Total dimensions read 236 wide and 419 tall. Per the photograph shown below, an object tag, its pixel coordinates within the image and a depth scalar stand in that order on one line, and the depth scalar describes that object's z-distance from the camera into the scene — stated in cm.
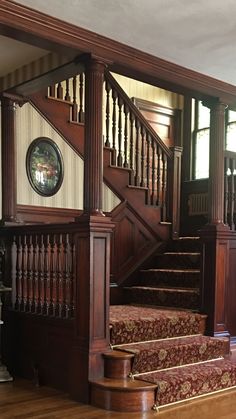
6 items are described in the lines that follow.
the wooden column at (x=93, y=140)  432
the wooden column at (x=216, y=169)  538
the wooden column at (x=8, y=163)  525
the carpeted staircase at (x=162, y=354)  399
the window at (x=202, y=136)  838
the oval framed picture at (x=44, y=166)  572
